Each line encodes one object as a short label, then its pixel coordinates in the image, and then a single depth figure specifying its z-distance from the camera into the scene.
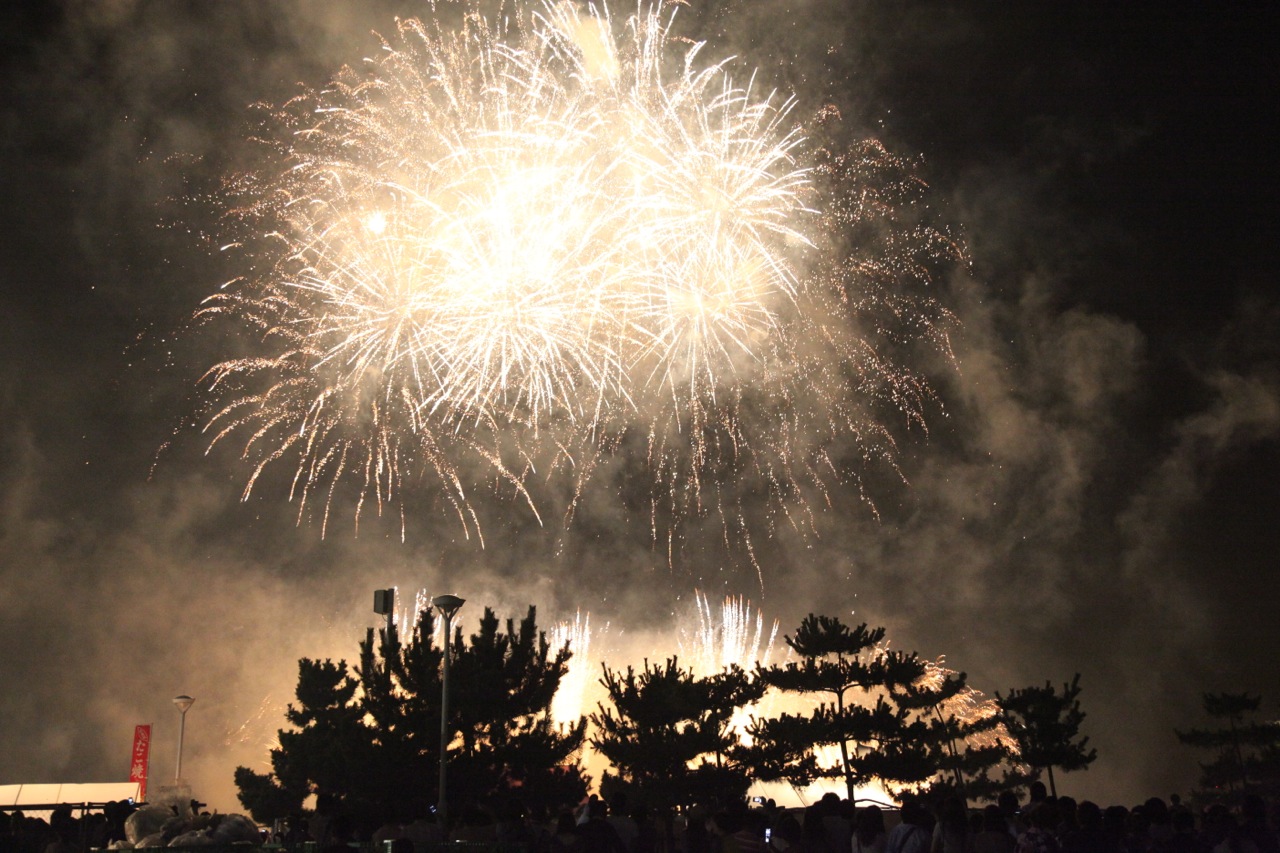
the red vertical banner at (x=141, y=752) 43.88
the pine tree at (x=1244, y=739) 34.94
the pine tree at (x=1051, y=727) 30.66
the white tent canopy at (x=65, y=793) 32.06
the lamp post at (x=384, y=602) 21.98
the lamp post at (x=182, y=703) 26.03
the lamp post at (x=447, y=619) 18.59
